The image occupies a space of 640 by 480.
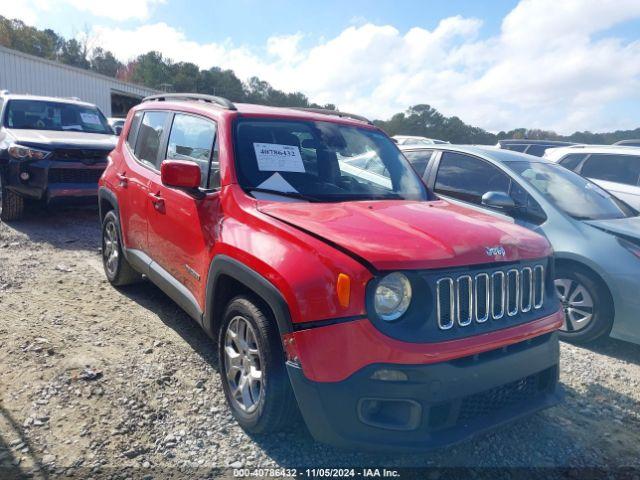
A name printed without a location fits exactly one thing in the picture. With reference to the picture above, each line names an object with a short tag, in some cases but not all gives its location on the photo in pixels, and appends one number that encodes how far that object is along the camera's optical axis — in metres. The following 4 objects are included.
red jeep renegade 2.26
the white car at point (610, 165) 7.01
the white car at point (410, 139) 18.12
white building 21.35
